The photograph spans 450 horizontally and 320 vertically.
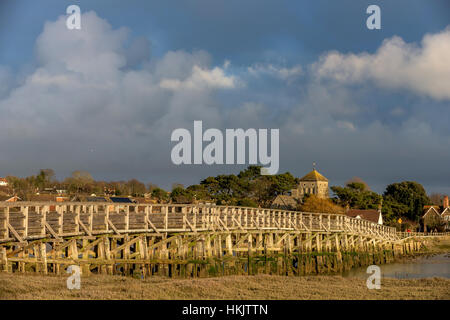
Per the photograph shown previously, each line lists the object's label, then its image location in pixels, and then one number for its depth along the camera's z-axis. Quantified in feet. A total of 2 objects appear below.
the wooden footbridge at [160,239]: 80.48
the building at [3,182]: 442.34
